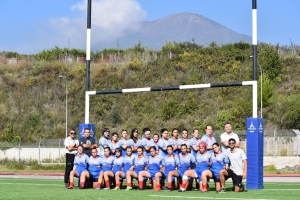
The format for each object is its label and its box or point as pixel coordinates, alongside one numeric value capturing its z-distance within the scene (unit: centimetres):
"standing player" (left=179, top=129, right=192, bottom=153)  1441
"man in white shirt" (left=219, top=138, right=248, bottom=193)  1299
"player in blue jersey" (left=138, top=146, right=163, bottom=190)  1396
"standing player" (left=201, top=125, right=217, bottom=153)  1417
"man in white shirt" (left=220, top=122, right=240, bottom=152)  1365
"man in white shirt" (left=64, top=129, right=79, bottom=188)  1519
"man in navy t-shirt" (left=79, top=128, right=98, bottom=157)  1508
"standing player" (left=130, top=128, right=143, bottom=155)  1495
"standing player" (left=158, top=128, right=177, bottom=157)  1460
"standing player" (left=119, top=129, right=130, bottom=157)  1494
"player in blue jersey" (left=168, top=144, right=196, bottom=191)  1379
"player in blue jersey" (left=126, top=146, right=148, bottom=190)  1408
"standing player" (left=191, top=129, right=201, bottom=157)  1418
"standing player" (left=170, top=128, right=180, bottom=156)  1457
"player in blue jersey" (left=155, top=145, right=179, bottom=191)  1378
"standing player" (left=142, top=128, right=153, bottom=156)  1486
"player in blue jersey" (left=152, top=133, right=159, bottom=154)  1487
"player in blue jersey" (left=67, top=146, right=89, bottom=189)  1459
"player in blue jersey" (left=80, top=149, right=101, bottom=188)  1446
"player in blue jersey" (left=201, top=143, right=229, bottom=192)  1317
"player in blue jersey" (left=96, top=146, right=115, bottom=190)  1436
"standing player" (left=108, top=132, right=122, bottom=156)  1505
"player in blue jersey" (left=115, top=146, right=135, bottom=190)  1427
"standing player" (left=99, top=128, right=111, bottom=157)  1516
